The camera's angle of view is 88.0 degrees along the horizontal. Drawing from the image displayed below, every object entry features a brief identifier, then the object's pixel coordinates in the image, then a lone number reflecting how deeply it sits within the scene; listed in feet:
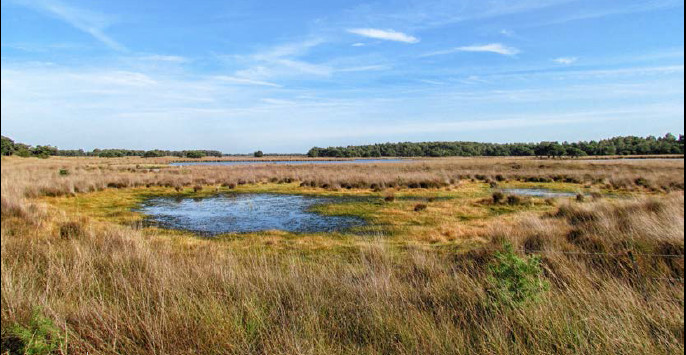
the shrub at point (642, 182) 100.42
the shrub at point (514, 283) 14.34
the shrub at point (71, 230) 29.16
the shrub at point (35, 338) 10.65
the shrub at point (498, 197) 68.85
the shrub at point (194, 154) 593.42
